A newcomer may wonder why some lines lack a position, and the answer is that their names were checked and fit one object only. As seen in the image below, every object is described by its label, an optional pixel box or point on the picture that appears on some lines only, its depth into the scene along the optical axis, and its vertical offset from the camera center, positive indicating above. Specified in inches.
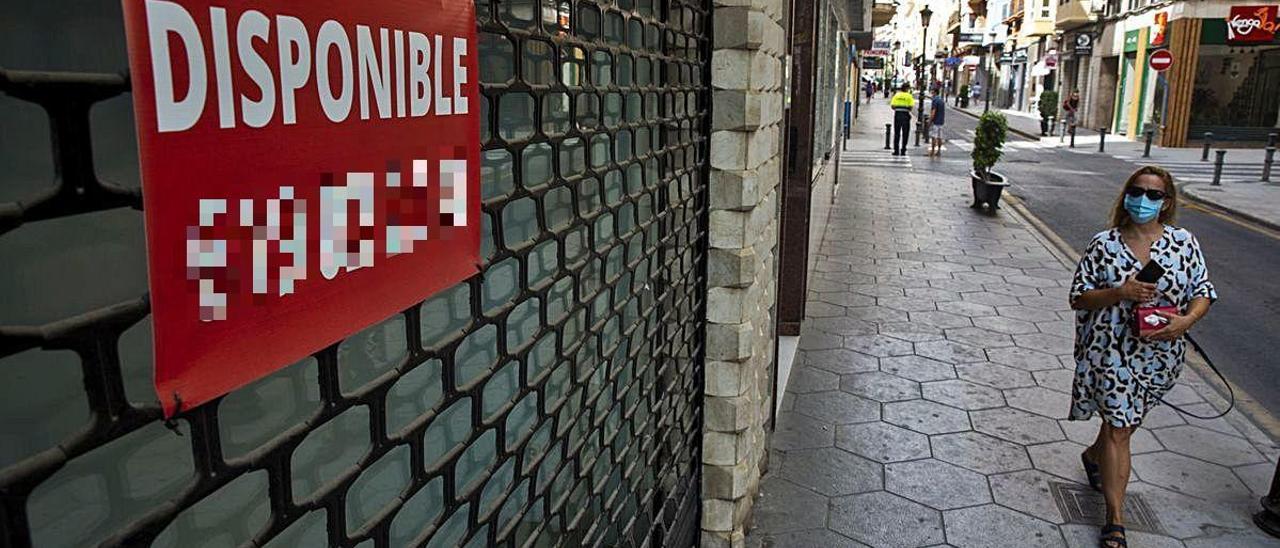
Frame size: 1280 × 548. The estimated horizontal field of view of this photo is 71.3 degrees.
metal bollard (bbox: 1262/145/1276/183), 706.2 -57.0
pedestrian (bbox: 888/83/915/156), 901.8 -21.8
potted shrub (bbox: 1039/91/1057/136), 1375.5 -16.7
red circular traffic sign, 958.4 +34.3
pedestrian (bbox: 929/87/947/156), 899.4 -29.7
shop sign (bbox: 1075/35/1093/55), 1455.5 +75.8
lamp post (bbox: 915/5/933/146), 1133.1 +31.6
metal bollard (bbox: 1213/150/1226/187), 685.3 -57.8
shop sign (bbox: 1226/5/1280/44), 1011.3 +75.9
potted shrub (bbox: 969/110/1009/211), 543.2 -38.1
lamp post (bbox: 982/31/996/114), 2369.6 +102.0
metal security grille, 36.7 -18.0
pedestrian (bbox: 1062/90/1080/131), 1187.9 -16.6
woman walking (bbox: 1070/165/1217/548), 158.4 -38.0
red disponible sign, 34.8 -3.4
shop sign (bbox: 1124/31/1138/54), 1235.1 +70.0
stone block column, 135.3 -24.1
